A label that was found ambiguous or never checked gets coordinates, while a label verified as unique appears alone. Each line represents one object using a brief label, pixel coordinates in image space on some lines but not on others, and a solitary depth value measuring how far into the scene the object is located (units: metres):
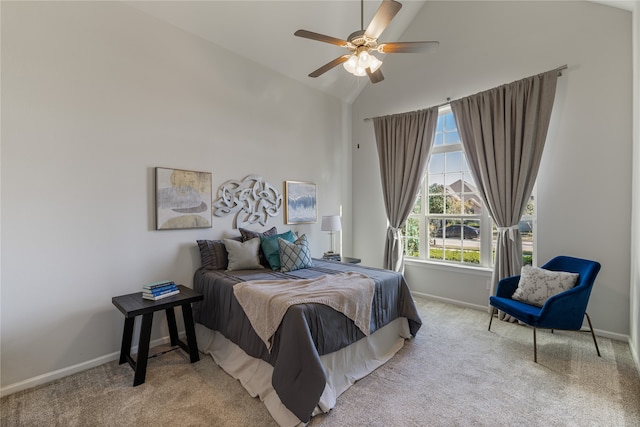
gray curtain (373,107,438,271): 4.13
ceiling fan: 2.13
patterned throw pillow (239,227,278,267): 3.29
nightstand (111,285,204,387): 2.22
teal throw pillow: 3.18
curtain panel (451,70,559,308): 3.16
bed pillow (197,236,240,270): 3.07
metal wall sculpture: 3.39
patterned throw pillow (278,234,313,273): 3.11
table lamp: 4.12
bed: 1.83
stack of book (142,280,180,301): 2.42
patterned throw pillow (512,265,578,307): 2.73
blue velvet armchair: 2.46
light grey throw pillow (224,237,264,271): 3.04
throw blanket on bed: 2.04
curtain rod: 3.06
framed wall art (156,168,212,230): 2.86
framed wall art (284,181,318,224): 4.10
